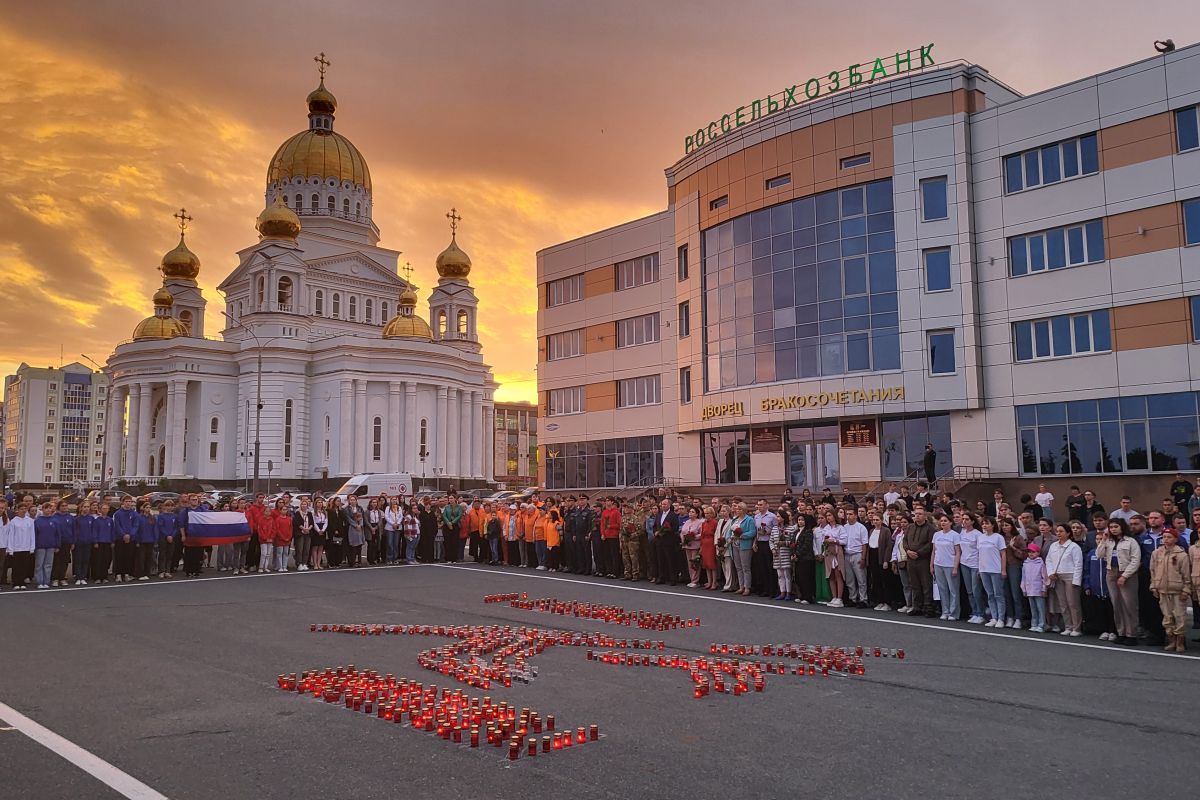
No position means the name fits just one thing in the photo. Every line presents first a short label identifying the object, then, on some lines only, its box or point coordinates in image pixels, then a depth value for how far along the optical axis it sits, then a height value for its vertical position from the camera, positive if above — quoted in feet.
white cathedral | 229.66 +31.76
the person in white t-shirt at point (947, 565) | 49.55 -4.86
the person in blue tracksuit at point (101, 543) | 69.05 -4.01
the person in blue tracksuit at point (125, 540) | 70.54 -3.90
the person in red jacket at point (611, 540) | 74.23 -4.73
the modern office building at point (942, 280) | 95.09 +25.14
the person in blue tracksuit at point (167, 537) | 74.13 -3.92
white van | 151.02 +0.73
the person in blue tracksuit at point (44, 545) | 65.82 -3.92
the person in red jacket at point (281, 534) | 78.54 -3.95
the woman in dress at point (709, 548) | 64.59 -4.76
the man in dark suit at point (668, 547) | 68.28 -4.94
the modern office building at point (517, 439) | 491.72 +28.33
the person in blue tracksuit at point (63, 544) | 67.10 -3.95
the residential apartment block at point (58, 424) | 528.22 +42.97
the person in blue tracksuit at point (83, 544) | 68.08 -3.97
